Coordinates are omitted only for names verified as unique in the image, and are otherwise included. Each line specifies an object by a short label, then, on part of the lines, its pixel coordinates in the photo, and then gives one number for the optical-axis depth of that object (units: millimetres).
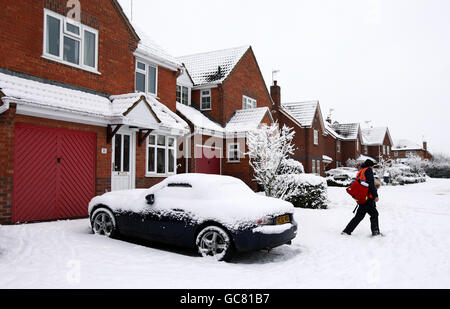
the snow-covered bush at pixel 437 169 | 57094
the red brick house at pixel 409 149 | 86438
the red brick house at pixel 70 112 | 9344
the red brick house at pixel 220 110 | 19719
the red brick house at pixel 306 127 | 31016
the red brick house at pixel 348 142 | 47022
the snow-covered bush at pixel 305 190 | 14258
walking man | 8859
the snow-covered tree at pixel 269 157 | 13547
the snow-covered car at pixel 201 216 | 6418
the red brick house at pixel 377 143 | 56272
